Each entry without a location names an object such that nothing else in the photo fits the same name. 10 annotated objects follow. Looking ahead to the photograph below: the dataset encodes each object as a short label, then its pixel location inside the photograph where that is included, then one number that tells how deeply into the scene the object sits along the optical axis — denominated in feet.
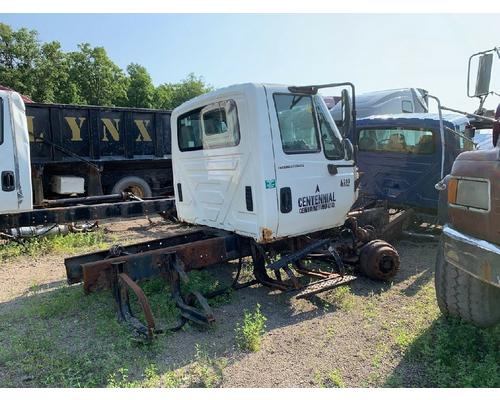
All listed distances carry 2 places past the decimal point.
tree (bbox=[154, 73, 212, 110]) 125.49
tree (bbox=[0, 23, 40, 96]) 91.09
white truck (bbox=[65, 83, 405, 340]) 13.52
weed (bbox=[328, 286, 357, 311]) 14.21
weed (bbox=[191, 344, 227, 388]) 9.91
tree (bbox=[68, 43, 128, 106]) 108.27
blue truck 21.50
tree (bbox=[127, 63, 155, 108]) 118.21
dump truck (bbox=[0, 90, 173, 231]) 19.17
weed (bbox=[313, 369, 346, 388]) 9.77
